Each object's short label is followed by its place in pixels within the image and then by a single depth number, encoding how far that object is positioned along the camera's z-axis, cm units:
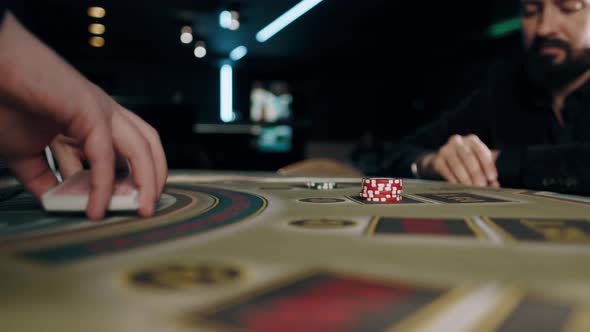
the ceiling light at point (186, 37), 825
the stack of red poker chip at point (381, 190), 106
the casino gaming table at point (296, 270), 33
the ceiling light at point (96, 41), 877
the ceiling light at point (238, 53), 984
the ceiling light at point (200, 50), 909
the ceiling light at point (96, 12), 667
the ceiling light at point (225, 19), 696
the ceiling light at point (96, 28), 774
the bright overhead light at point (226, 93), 1105
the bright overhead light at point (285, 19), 651
